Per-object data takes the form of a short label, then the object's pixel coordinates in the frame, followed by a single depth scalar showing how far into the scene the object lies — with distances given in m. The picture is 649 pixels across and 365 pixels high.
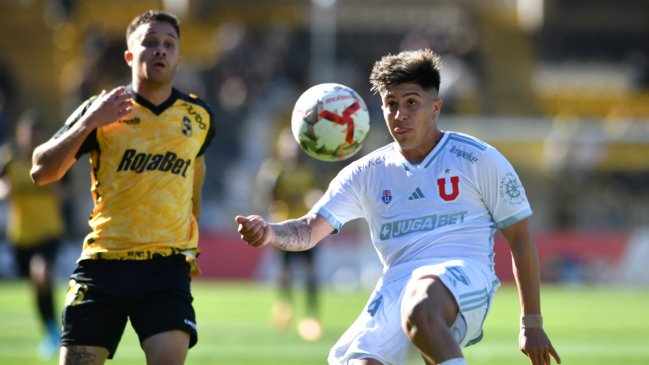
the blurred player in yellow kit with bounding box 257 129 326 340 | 32.44
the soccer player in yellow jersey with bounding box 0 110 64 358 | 26.75
